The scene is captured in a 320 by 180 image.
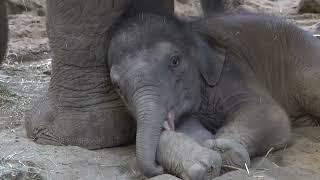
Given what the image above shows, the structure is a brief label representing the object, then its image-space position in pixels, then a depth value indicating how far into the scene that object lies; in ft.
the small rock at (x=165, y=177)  27.66
